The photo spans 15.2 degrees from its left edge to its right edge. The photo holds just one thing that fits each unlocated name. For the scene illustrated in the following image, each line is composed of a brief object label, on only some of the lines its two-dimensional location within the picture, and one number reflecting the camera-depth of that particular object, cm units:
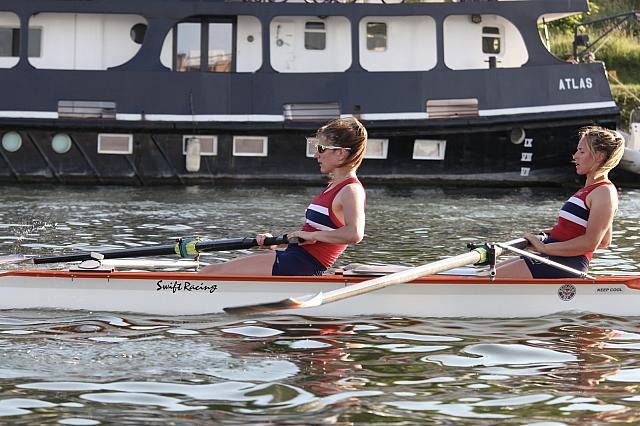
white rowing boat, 1757
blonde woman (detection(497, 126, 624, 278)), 1699
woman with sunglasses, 1677
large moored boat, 4109
